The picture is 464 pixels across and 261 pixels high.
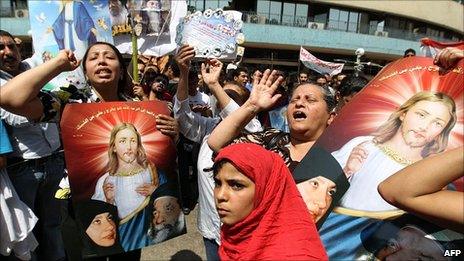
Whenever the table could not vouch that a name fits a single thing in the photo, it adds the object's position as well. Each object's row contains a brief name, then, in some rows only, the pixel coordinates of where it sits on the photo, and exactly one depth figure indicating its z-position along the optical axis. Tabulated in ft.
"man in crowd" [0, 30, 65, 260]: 8.54
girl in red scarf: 4.72
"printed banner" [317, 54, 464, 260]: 4.94
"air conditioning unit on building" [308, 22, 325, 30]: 83.59
